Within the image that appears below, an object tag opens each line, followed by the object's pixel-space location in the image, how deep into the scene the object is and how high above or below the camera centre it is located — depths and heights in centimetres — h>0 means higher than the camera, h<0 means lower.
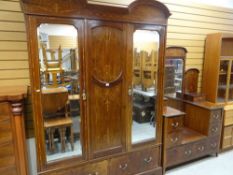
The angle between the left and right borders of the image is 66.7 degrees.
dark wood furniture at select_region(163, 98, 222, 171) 246 -106
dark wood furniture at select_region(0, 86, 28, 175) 156 -63
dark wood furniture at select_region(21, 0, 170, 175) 164 -14
